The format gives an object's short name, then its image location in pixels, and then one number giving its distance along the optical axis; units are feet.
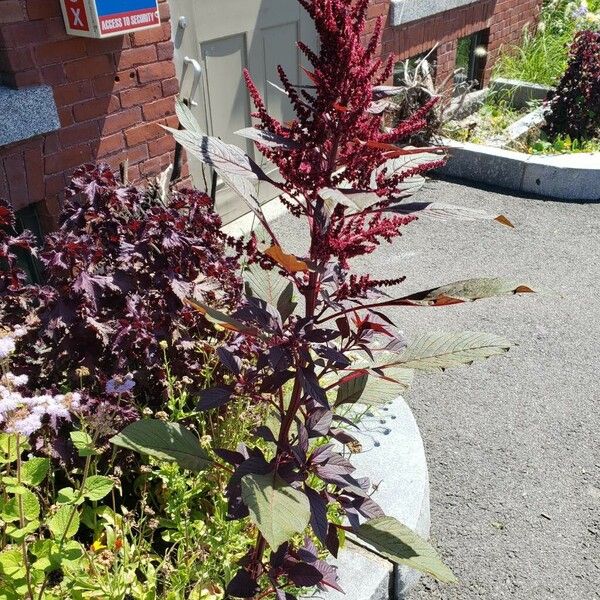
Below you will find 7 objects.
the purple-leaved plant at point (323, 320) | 4.65
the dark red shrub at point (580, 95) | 22.12
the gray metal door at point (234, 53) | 14.61
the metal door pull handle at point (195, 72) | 13.85
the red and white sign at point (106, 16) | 10.83
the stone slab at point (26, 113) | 10.44
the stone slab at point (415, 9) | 20.26
